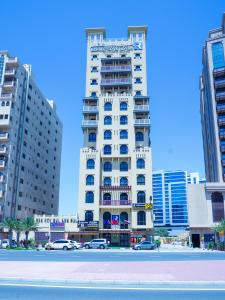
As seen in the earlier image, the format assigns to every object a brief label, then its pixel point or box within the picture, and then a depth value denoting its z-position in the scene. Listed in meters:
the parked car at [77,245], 44.16
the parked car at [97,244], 45.69
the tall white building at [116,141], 55.53
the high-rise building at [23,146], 63.16
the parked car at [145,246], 44.12
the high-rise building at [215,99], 62.62
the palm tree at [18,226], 51.25
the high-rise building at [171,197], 158.62
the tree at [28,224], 51.06
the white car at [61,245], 41.53
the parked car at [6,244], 48.98
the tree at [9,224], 51.88
